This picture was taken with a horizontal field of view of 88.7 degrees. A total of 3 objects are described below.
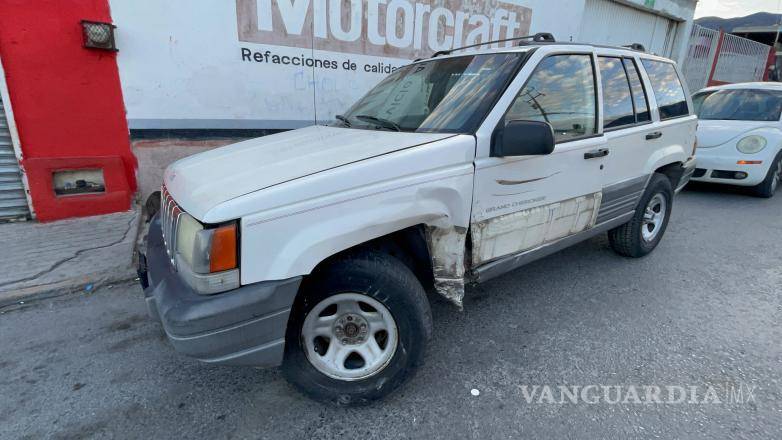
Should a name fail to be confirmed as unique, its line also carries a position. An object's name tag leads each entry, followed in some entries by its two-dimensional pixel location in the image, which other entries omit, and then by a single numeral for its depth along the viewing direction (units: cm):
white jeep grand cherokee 173
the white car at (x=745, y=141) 607
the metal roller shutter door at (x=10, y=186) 440
